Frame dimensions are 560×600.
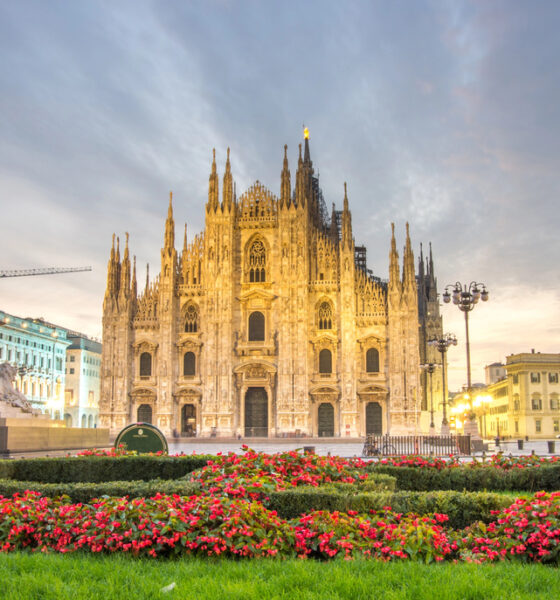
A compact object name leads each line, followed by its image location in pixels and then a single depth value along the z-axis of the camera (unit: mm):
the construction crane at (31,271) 102925
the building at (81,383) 88562
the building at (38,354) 69750
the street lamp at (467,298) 29594
